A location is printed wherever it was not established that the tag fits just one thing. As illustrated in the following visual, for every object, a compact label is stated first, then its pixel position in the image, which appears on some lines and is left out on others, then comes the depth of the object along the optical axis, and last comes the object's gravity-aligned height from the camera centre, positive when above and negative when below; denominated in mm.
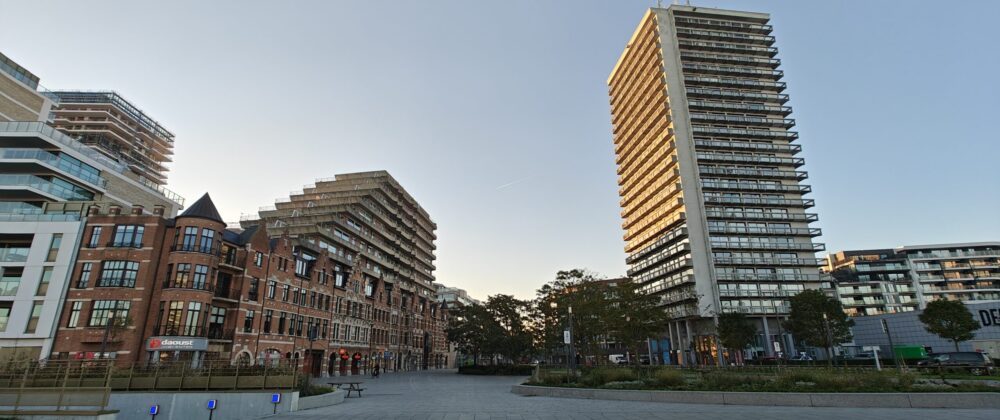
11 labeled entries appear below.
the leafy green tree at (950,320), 44375 +2380
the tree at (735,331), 58438 +2212
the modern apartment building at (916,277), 100375 +14574
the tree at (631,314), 50594 +3892
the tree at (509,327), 60031 +3278
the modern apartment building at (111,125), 97875 +48449
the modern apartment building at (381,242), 68769 +17935
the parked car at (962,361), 30453 -1052
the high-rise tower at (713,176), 72938 +28492
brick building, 35875 +5315
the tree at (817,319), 53188 +3157
